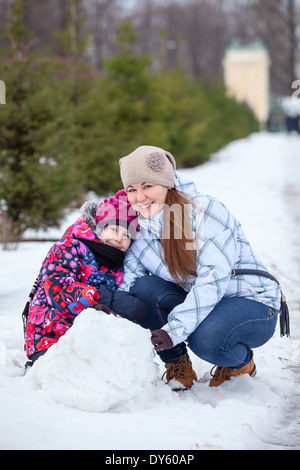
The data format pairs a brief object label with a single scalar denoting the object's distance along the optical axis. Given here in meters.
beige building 47.50
